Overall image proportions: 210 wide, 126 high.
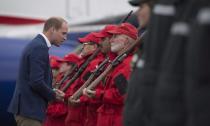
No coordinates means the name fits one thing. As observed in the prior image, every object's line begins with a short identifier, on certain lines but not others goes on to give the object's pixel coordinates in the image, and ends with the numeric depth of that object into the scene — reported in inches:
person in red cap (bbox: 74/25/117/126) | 529.4
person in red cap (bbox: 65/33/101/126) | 576.3
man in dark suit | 506.0
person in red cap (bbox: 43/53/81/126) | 623.8
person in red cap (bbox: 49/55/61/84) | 689.3
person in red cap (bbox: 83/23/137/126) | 470.0
